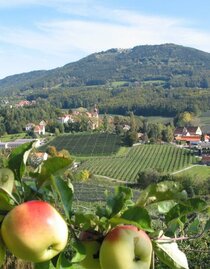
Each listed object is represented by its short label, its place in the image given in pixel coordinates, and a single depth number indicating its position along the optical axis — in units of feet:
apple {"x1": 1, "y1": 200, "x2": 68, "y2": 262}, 2.78
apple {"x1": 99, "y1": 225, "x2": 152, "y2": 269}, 2.98
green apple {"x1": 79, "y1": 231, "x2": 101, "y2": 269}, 3.25
